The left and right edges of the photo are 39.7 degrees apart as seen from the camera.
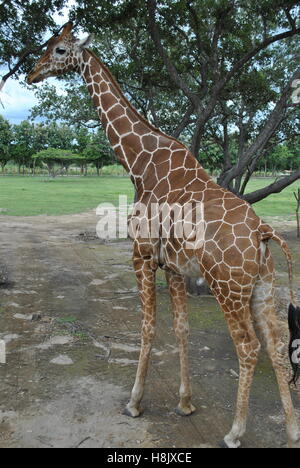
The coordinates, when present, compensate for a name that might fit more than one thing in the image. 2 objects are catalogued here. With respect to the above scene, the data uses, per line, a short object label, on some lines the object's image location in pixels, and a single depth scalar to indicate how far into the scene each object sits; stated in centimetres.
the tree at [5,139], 4928
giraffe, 326
